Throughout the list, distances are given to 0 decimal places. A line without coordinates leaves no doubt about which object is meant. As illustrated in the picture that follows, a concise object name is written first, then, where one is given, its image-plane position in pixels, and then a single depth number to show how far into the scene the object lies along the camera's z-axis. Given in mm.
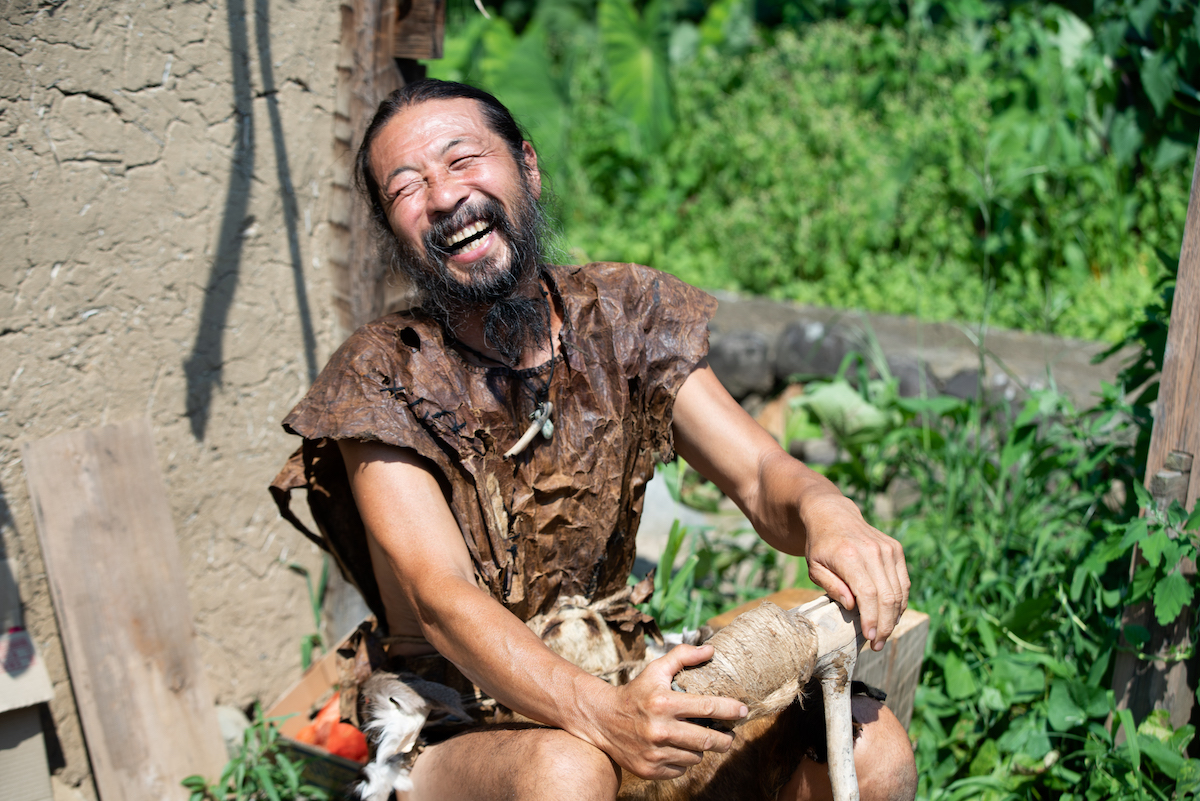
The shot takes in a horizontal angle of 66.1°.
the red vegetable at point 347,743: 2486
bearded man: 1623
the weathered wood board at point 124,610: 2277
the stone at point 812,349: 4340
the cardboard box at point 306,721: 2365
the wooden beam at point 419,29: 2746
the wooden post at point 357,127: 2725
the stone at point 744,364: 4570
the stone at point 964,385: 3926
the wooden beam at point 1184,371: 1966
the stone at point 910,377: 4055
